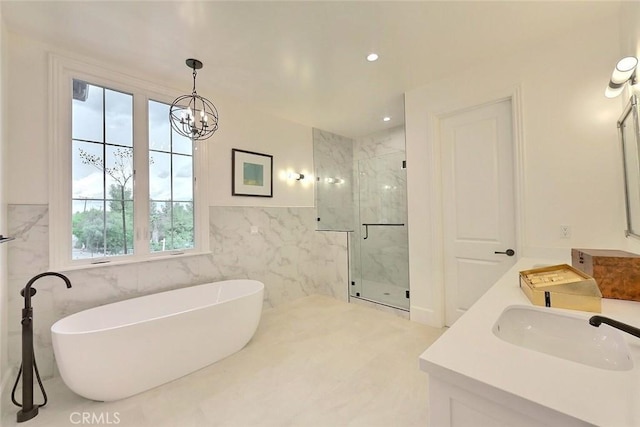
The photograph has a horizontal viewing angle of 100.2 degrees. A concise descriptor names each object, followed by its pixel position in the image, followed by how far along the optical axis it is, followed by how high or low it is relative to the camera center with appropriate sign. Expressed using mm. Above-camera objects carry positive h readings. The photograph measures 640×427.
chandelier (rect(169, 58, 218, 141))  2307 +1115
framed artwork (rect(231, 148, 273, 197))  3365 +594
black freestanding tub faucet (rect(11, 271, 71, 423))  1718 -940
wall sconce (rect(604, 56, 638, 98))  1438 +776
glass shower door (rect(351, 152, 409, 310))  3758 -287
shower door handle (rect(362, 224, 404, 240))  4205 -186
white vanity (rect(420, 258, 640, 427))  580 -414
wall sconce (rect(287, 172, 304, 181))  4008 +638
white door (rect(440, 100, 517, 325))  2561 +136
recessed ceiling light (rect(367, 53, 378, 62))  2380 +1443
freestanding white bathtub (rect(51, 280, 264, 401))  1754 -904
